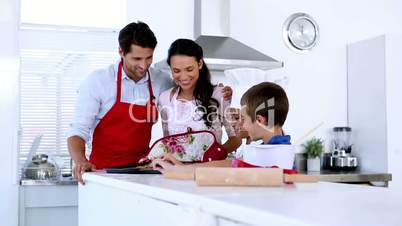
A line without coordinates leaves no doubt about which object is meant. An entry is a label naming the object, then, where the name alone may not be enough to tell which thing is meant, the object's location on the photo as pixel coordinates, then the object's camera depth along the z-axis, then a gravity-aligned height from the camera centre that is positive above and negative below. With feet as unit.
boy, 4.79 +0.12
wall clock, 10.98 +2.01
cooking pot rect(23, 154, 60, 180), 8.60 -0.70
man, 5.95 +0.26
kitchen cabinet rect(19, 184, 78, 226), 8.37 -1.25
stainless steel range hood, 8.93 +1.51
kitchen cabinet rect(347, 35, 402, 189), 10.21 +0.50
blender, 10.59 -0.49
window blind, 9.41 +0.59
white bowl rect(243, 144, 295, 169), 3.95 -0.21
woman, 5.65 +0.30
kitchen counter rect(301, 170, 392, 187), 9.37 -0.90
